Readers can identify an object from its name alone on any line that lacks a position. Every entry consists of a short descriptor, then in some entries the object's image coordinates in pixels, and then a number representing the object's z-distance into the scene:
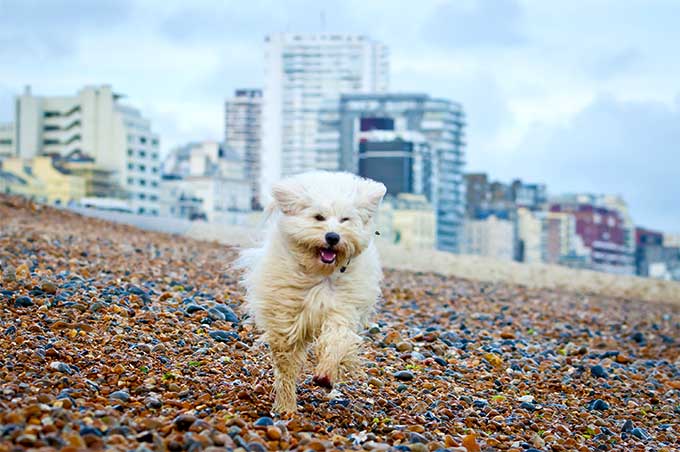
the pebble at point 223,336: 8.80
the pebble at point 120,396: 6.31
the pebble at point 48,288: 9.45
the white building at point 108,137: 112.44
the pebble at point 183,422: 5.73
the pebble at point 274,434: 5.83
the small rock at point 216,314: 9.61
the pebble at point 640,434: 8.03
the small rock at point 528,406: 8.24
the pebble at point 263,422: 6.04
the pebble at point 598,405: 8.84
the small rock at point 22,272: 10.28
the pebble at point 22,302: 8.74
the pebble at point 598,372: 10.50
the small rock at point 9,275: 9.90
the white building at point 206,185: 123.81
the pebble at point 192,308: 9.70
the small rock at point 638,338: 15.55
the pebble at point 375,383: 8.03
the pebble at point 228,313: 9.69
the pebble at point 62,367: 6.78
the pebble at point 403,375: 8.42
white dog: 6.50
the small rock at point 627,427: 8.15
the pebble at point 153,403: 6.25
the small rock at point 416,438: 6.35
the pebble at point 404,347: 9.58
